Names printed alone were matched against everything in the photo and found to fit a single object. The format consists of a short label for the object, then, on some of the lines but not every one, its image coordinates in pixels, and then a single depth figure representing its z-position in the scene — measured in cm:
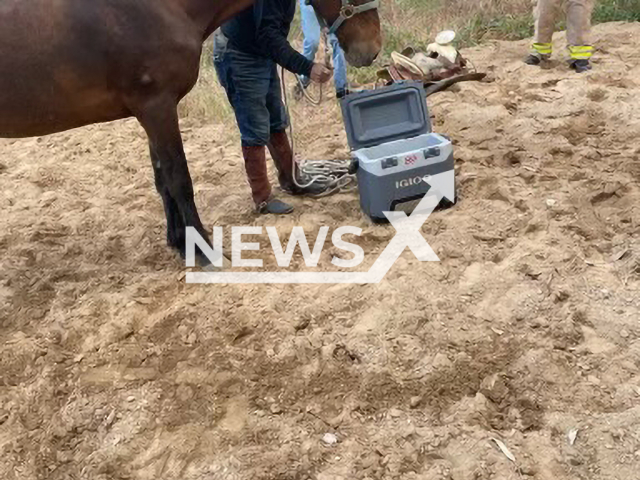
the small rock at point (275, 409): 252
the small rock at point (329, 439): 236
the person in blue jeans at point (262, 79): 356
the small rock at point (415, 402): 248
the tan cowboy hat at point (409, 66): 584
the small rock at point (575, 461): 216
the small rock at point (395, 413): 243
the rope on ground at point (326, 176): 425
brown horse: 303
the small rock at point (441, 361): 262
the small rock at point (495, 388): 247
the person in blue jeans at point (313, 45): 525
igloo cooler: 366
